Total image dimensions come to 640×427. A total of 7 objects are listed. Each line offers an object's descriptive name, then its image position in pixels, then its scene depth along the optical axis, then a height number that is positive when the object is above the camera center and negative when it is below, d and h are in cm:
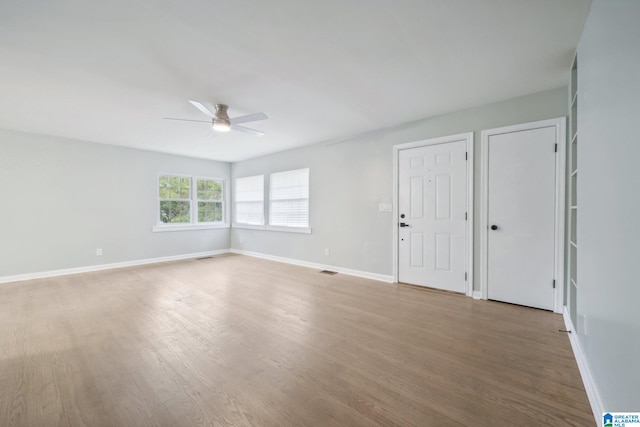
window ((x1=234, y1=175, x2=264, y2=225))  652 +28
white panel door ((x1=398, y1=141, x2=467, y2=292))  357 -7
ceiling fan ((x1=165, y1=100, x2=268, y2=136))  321 +119
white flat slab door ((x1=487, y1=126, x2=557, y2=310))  295 -7
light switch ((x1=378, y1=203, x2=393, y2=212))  422 +6
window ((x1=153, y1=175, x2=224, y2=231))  607 +20
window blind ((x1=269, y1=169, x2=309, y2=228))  555 +27
